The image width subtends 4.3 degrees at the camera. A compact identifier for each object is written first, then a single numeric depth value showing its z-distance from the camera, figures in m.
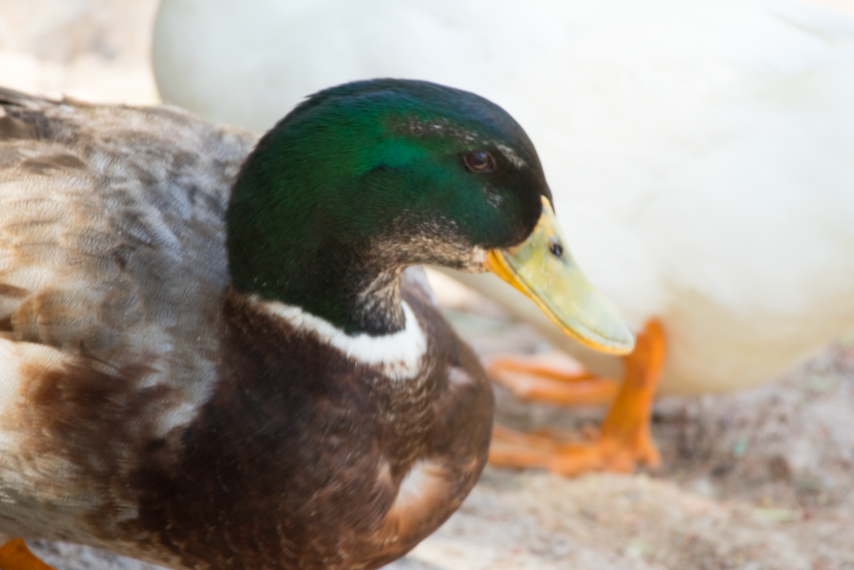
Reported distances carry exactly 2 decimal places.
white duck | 4.14
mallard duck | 3.92
